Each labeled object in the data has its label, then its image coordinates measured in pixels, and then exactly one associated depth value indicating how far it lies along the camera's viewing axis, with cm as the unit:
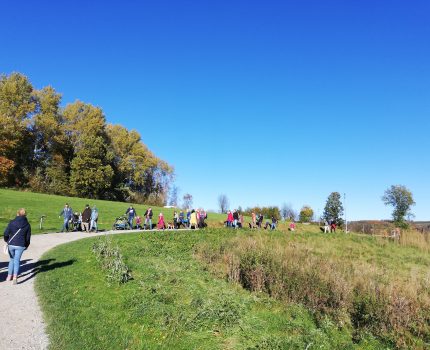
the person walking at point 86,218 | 2644
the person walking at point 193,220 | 3265
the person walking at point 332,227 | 4612
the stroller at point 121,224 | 3040
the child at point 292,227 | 4312
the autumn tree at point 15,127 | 5225
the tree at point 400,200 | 8706
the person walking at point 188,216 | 3670
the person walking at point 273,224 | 4234
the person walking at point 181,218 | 3554
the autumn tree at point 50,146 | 6012
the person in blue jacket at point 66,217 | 2539
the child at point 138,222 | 3272
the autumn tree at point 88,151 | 6084
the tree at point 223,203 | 11975
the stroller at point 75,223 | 2741
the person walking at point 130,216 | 3078
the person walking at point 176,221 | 3494
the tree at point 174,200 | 10365
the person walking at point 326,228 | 4339
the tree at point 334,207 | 8000
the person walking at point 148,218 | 3272
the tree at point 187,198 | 10921
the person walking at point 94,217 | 2689
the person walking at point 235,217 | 3562
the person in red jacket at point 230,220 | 3586
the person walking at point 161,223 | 3188
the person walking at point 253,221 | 3970
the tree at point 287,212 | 11986
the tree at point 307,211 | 11024
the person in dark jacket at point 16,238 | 1112
